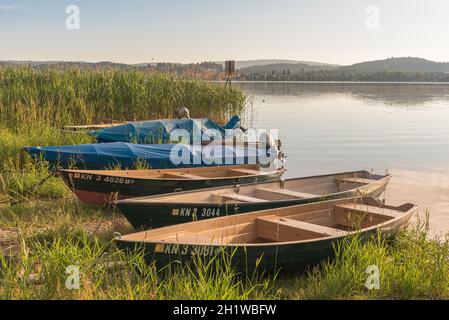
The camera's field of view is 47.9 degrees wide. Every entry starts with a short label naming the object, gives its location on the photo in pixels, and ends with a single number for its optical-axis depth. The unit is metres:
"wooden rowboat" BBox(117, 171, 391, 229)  7.84
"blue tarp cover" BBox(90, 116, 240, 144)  14.48
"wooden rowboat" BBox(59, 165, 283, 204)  9.48
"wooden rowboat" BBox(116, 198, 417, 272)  5.87
